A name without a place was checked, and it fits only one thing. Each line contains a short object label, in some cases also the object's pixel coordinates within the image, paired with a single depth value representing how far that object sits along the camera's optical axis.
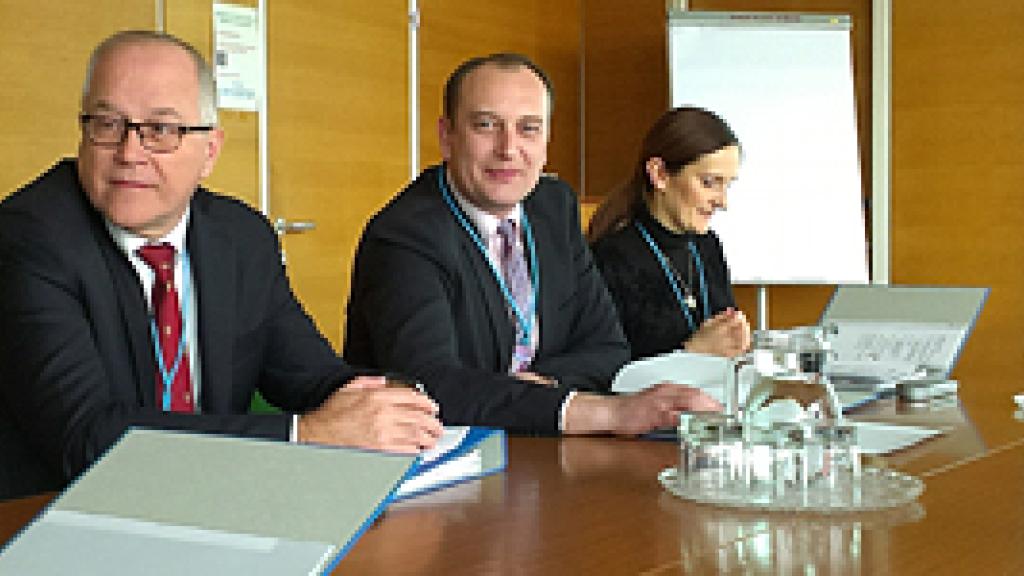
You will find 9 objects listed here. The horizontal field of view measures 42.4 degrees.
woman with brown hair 3.84
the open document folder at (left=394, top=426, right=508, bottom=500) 1.73
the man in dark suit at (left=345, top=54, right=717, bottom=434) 2.73
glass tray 1.60
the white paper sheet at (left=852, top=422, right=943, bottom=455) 2.09
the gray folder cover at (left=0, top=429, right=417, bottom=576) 1.20
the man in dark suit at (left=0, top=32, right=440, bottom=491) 2.02
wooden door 5.59
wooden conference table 1.38
